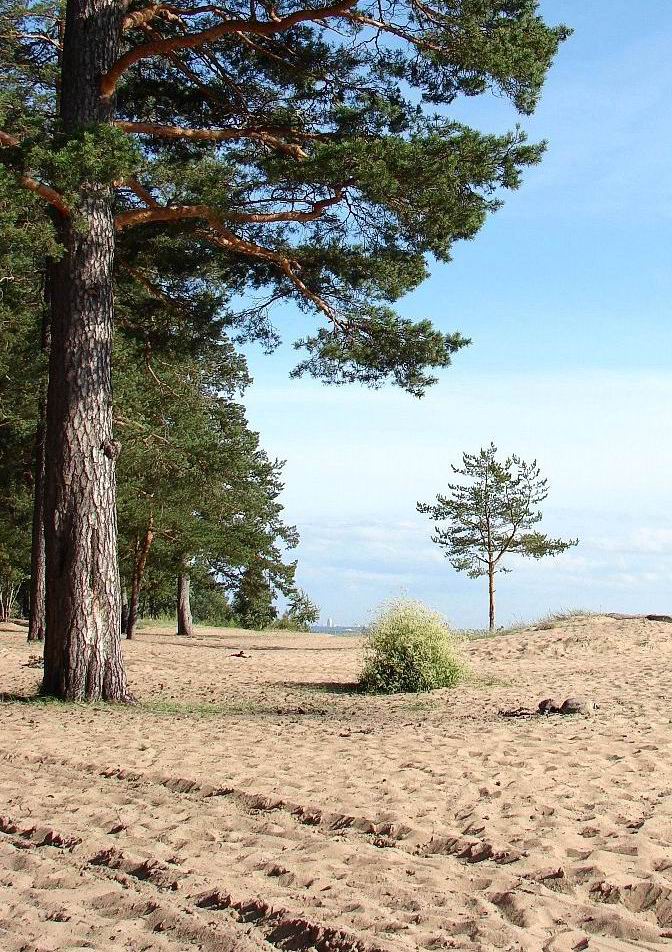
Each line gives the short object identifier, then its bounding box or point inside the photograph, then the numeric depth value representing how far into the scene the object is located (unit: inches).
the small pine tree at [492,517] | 1328.7
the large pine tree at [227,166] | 392.5
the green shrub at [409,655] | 519.5
